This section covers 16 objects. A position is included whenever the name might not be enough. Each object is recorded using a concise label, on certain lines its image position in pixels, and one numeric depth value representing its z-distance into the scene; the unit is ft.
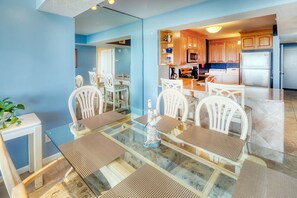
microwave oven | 16.53
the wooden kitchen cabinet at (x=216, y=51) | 20.79
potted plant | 5.39
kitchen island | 7.87
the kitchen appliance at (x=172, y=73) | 14.87
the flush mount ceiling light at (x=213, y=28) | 13.47
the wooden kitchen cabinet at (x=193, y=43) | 15.66
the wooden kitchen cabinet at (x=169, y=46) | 12.88
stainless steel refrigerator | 15.55
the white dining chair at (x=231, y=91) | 7.31
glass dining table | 3.23
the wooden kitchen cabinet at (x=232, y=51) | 19.83
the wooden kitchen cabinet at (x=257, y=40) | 15.49
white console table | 5.53
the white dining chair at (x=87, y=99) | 7.23
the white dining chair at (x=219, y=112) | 4.96
